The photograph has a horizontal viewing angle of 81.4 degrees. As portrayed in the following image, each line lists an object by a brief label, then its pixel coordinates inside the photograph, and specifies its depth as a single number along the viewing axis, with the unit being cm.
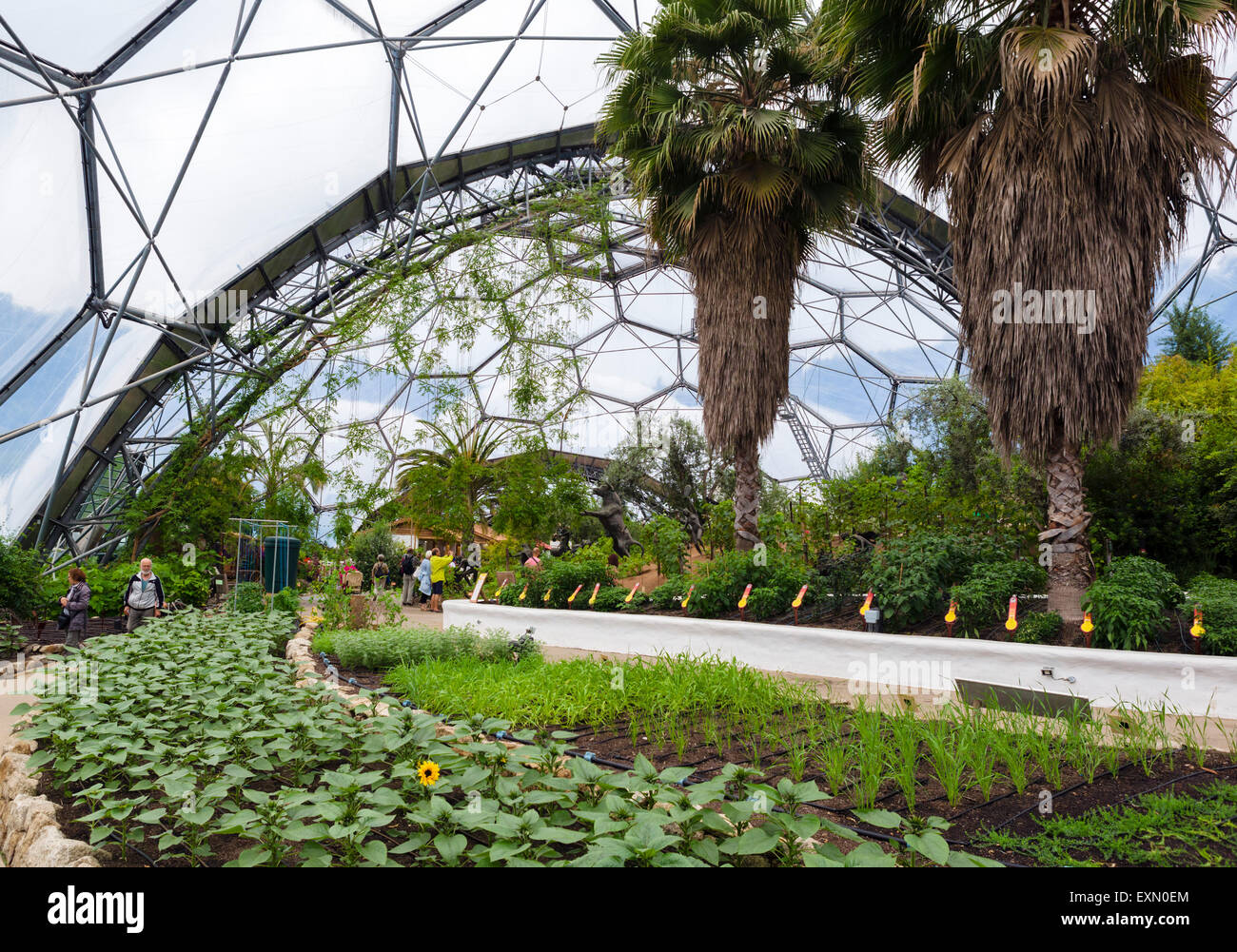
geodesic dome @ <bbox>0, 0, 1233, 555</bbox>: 1179
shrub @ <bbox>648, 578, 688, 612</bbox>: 948
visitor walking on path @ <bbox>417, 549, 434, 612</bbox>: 1659
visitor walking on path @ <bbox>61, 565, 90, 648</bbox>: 1034
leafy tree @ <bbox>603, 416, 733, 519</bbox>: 2067
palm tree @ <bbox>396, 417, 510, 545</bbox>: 1812
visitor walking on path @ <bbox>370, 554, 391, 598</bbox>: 1758
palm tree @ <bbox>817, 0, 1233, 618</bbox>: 619
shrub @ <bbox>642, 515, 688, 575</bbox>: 1156
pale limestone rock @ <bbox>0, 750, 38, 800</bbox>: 366
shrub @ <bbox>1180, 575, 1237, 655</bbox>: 536
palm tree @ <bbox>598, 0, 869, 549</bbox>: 911
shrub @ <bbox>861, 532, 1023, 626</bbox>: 716
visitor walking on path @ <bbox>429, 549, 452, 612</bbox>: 1661
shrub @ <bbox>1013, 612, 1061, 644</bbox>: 616
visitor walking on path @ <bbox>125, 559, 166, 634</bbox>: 988
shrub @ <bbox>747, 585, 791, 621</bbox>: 827
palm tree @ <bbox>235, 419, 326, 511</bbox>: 1925
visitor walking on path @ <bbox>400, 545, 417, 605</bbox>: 1841
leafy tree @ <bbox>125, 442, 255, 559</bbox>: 1678
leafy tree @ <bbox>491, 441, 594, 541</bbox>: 1642
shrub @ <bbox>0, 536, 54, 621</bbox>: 1139
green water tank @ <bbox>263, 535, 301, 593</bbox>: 1695
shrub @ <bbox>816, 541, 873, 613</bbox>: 819
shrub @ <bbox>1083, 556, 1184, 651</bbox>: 566
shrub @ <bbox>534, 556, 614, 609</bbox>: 1059
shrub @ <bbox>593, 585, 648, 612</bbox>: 991
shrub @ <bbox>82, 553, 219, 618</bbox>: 1293
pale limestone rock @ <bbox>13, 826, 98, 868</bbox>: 259
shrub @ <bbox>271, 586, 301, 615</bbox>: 1337
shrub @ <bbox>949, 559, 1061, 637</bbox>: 665
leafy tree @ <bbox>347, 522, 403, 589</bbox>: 2500
